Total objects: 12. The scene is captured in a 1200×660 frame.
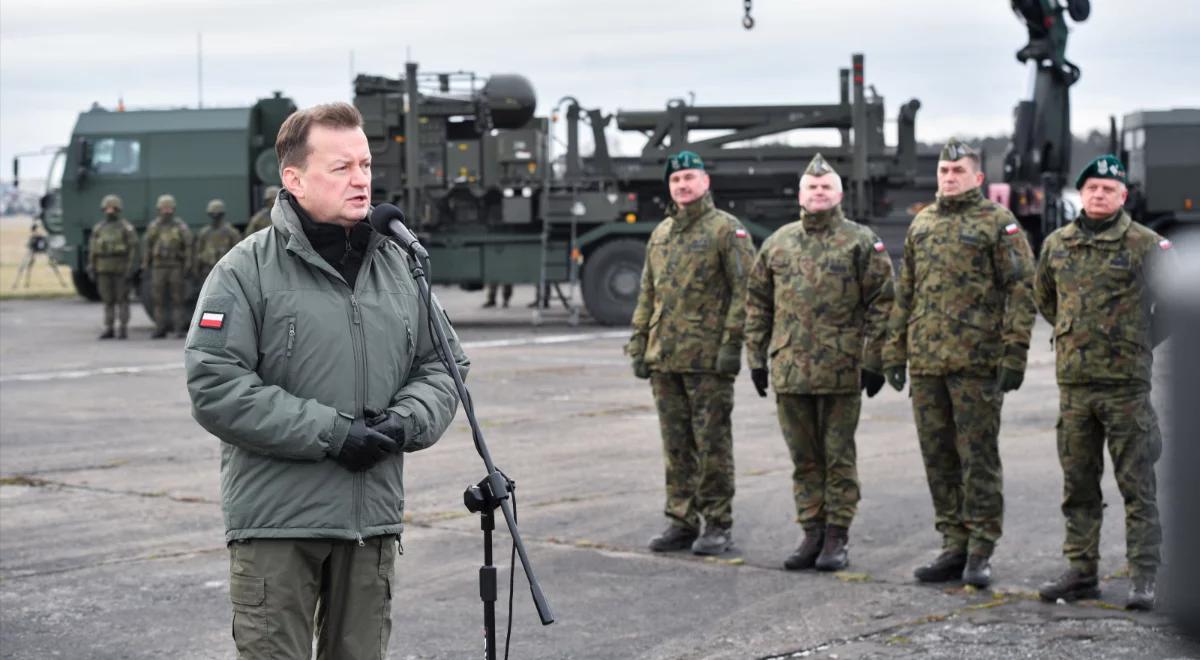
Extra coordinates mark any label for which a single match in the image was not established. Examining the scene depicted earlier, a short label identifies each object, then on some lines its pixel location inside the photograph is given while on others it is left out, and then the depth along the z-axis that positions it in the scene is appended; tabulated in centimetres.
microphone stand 388
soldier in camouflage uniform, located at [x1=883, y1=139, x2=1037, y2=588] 736
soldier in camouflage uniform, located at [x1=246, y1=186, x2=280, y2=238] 2059
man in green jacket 397
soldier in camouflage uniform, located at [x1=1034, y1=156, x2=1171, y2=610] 689
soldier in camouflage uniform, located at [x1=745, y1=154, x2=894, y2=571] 770
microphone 402
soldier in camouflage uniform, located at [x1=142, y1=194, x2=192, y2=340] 2208
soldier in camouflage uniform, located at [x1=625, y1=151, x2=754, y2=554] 816
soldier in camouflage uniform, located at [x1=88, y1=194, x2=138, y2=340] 2197
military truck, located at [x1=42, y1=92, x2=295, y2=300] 2570
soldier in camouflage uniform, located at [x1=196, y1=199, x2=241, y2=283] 2194
